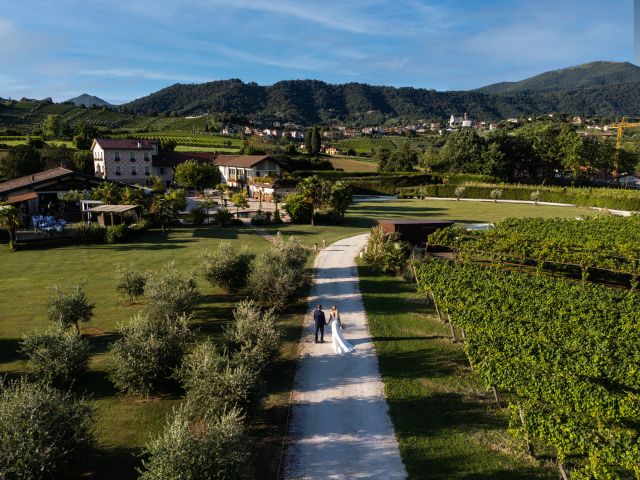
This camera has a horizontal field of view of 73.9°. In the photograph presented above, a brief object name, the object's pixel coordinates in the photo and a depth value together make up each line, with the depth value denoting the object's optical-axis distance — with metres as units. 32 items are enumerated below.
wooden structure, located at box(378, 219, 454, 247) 32.62
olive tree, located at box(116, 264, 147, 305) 20.97
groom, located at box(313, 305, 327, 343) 17.11
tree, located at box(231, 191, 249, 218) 49.22
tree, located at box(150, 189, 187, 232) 42.02
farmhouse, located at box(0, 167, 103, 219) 42.64
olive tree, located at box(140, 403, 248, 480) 8.02
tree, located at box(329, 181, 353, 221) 47.47
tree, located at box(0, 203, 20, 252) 32.00
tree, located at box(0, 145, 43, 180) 59.44
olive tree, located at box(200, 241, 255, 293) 22.50
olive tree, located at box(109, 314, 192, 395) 12.78
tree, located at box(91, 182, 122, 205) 42.22
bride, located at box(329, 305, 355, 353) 16.36
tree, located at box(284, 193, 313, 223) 46.75
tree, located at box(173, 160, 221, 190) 59.28
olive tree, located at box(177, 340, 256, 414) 10.88
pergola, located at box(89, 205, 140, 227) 38.16
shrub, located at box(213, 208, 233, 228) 44.72
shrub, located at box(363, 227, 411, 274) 27.64
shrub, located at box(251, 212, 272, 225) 46.09
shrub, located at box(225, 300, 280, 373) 12.83
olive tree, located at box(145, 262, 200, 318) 16.90
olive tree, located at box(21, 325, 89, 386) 13.17
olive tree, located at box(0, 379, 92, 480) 8.30
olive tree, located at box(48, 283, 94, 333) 17.19
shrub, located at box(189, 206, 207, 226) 44.66
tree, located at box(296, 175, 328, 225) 47.06
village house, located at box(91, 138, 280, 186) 64.56
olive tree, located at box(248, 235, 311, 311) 20.67
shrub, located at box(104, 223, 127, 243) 35.47
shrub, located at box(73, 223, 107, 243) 35.16
